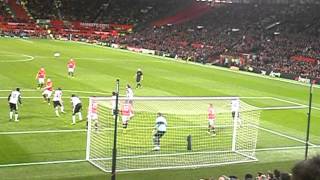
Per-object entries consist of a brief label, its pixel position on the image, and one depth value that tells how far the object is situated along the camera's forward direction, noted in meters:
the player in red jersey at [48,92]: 29.43
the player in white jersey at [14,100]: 24.02
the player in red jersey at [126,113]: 22.20
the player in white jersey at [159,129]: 20.14
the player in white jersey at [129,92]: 28.21
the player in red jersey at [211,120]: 22.92
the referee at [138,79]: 38.00
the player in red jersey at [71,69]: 41.56
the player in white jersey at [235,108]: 21.45
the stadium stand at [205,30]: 61.72
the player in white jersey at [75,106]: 24.50
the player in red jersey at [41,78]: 34.32
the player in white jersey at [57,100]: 25.98
